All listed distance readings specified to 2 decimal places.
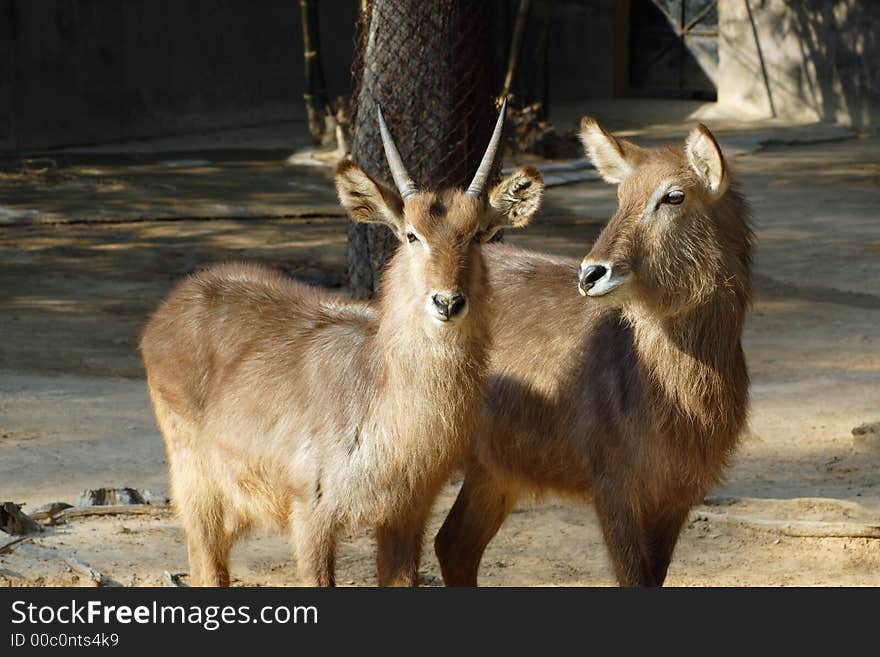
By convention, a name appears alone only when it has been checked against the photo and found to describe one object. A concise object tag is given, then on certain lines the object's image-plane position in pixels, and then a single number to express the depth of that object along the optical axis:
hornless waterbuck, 9.48
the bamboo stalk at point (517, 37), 35.28
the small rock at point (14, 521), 11.41
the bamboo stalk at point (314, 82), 35.53
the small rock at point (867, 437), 14.21
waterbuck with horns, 9.09
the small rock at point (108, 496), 12.52
